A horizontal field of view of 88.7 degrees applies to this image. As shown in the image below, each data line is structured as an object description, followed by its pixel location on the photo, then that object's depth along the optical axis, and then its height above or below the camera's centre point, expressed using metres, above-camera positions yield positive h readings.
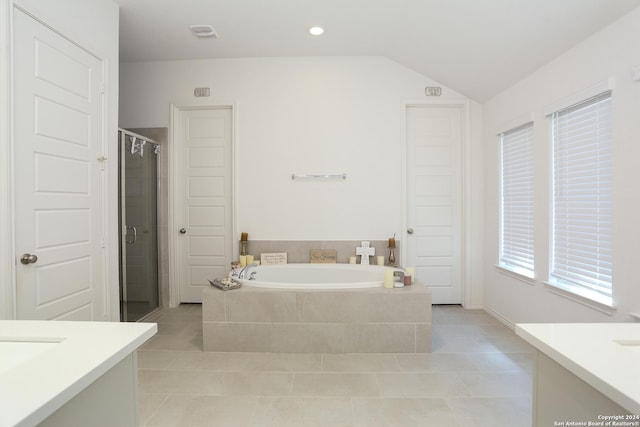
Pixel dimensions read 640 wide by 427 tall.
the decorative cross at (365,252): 3.56 -0.43
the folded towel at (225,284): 2.62 -0.58
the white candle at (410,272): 2.77 -0.50
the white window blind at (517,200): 2.87 +0.11
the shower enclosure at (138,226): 3.04 -0.12
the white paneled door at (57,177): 1.75 +0.22
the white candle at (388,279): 2.64 -0.54
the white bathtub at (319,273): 3.35 -0.62
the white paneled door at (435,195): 3.70 +0.20
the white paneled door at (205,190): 3.73 +0.26
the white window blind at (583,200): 2.08 +0.09
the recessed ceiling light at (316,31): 3.01 +1.70
